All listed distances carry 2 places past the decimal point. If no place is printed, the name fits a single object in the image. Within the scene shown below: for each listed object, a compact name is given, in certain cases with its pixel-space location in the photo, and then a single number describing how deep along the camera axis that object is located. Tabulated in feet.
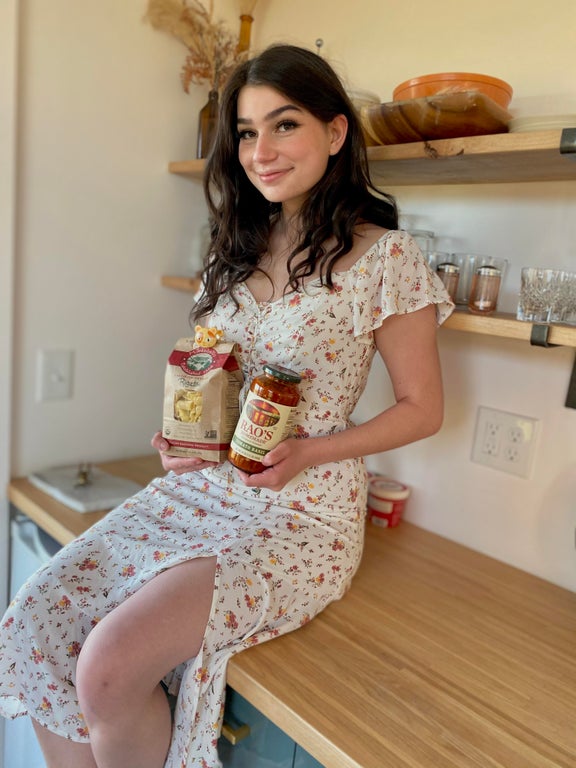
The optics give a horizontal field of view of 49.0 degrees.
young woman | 2.75
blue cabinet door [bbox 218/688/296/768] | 2.77
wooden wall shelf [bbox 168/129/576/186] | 3.12
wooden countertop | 2.43
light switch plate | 4.89
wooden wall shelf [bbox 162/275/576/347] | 3.07
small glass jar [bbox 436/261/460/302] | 3.76
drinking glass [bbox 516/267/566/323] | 3.26
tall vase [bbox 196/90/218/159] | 5.09
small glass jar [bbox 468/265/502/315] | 3.59
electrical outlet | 3.98
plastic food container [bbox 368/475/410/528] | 4.52
